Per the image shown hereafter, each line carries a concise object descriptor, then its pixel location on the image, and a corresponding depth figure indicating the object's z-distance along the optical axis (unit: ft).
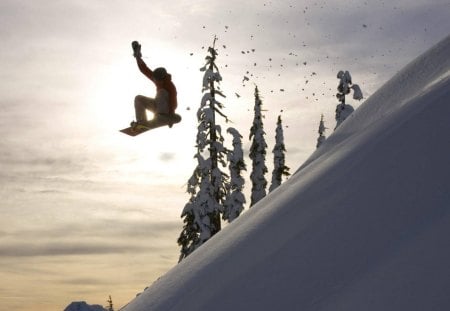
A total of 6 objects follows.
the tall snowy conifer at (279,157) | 139.23
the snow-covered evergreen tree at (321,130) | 151.53
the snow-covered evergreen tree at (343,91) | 110.42
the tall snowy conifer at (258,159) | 127.54
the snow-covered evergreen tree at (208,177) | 84.23
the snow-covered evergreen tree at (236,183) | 107.04
